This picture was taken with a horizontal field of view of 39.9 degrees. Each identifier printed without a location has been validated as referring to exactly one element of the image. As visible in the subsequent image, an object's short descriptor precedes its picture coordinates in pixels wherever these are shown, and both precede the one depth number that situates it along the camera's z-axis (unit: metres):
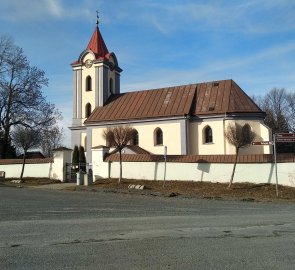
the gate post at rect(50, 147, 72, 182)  33.03
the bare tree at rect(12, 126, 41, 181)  35.25
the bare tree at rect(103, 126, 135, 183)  29.47
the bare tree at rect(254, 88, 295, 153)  66.55
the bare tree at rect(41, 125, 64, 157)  50.97
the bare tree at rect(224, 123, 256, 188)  25.78
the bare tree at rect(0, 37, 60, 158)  48.97
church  37.09
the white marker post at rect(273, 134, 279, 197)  22.12
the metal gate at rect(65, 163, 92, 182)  33.34
